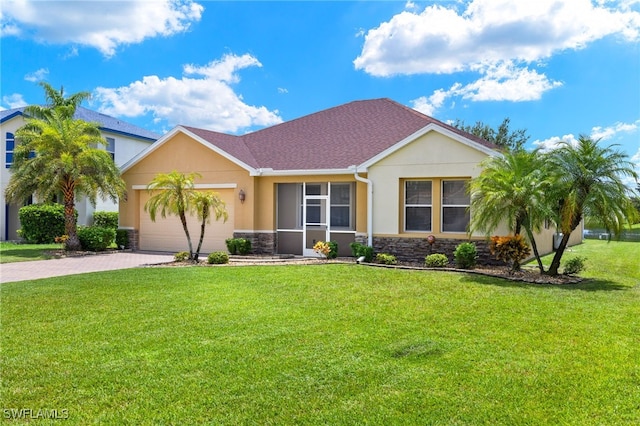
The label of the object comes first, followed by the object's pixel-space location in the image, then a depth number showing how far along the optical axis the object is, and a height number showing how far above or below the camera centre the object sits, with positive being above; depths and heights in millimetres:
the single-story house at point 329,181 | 15211 +1590
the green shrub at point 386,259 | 14555 -1125
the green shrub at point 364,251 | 15023 -920
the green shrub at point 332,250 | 15883 -919
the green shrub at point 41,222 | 23406 +17
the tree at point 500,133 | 43688 +8807
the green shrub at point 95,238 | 19188 -650
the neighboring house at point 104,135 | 26406 +5063
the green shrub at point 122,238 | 20078 -675
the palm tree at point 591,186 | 11367 +984
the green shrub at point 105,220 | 27141 +158
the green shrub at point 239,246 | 17484 -872
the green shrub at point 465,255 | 13602 -928
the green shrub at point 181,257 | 15562 -1162
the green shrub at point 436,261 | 13859 -1122
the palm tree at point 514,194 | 11531 +790
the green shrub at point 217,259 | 15039 -1181
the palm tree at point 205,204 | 14914 +623
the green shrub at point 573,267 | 12656 -1178
